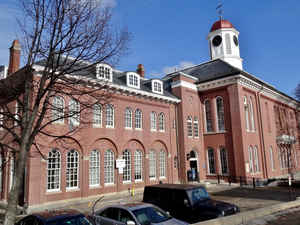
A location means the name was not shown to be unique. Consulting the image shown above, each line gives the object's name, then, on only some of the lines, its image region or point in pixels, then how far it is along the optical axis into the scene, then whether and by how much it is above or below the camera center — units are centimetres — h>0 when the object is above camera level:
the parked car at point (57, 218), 687 -166
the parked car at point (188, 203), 1027 -212
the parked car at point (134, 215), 813 -197
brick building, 1781 +181
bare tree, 930 +413
